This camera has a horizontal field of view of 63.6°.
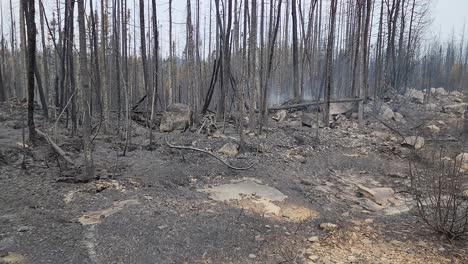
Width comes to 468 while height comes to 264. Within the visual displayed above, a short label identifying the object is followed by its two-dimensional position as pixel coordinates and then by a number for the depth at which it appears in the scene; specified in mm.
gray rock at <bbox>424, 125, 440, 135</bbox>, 14259
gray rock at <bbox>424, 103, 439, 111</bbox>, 20838
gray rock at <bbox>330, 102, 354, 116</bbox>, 15258
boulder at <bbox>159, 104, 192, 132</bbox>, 12438
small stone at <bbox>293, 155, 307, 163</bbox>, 9470
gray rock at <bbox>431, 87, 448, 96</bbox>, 30834
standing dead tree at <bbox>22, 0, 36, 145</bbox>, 7316
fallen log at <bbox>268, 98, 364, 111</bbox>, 15055
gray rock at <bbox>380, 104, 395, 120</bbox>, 16078
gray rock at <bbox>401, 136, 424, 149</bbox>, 11431
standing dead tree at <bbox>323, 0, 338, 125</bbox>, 11945
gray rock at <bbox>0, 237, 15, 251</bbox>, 4141
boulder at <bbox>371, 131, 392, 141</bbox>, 12624
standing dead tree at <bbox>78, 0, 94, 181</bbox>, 5781
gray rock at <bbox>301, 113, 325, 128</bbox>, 13733
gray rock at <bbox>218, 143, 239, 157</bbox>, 9042
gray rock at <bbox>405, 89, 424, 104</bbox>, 23662
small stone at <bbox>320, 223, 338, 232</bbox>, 5305
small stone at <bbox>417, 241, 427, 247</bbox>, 4848
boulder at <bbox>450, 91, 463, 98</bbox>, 30734
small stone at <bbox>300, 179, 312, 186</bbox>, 7836
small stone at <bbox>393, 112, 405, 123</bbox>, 16316
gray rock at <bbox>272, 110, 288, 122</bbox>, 14880
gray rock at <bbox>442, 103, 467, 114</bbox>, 20877
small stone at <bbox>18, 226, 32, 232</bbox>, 4532
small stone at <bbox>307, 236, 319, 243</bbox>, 4978
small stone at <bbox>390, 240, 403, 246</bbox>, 4934
